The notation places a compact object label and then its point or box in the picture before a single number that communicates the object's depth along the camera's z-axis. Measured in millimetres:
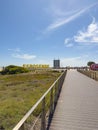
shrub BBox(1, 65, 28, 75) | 26097
